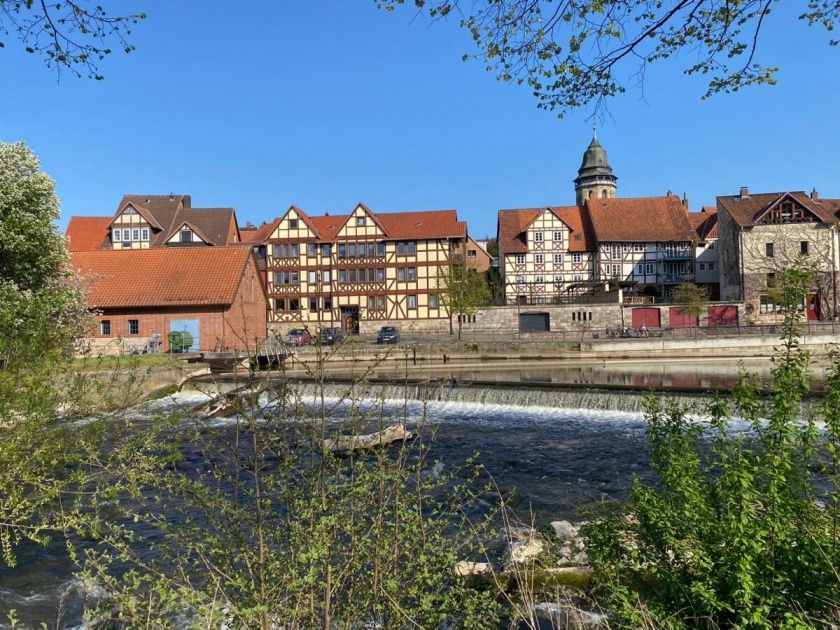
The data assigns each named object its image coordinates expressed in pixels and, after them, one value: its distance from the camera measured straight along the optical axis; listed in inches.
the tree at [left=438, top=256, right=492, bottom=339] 1763.0
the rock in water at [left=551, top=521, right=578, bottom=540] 300.4
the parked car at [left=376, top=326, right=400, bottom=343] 1511.6
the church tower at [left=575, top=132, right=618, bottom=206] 3437.5
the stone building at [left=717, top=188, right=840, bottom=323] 1827.0
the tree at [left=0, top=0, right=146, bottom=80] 170.2
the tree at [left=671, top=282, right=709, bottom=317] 1737.2
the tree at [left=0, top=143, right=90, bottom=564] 217.2
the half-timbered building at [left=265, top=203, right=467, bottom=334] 1946.4
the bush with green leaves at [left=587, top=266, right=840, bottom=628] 138.6
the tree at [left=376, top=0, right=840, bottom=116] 175.6
